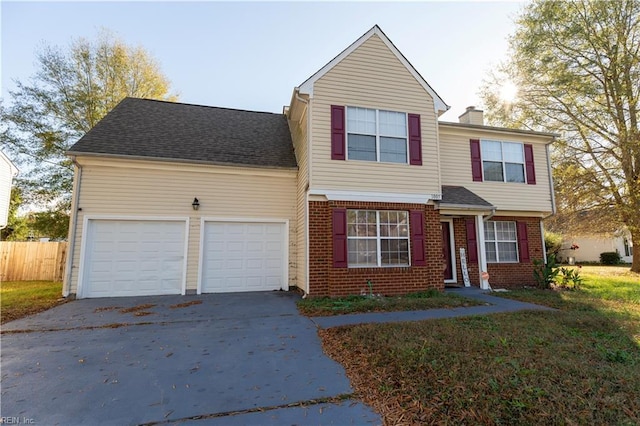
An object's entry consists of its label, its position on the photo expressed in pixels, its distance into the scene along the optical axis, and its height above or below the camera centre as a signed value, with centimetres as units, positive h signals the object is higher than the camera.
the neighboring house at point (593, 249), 2445 +29
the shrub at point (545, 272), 973 -63
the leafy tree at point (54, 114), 1419 +679
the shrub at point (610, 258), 2286 -42
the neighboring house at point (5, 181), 1405 +351
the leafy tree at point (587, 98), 1384 +775
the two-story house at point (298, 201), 811 +154
